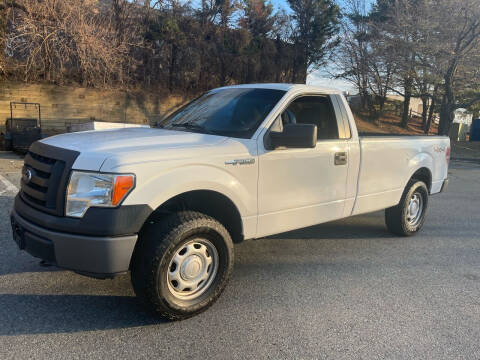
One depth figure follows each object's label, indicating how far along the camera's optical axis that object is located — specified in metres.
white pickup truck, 2.86
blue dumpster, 31.31
